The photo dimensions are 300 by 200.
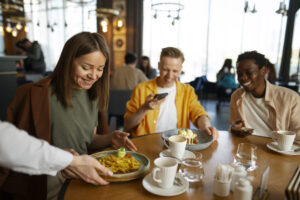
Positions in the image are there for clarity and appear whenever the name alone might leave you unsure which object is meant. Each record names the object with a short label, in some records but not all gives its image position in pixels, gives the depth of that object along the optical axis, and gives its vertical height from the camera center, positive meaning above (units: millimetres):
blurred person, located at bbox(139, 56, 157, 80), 5930 -363
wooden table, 872 -520
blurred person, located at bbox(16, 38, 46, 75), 7608 -158
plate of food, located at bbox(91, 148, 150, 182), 940 -484
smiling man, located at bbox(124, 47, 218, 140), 1926 -410
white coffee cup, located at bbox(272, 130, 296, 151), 1257 -442
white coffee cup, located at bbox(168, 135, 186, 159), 1120 -433
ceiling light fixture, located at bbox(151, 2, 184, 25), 5394 +1084
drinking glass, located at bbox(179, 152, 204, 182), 969 -472
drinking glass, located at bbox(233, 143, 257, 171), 1101 -478
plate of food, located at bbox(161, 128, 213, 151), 1301 -508
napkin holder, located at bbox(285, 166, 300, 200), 620 -349
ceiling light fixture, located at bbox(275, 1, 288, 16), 4688 +946
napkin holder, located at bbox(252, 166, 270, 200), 795 -475
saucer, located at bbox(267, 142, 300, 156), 1248 -508
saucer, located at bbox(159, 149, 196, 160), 1200 -511
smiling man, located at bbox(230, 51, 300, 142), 1772 -357
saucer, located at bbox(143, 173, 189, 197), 840 -489
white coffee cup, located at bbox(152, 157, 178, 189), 841 -421
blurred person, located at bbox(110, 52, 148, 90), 4023 -413
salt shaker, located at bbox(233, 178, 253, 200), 747 -423
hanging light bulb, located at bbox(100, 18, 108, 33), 4857 +591
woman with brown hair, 1194 -288
